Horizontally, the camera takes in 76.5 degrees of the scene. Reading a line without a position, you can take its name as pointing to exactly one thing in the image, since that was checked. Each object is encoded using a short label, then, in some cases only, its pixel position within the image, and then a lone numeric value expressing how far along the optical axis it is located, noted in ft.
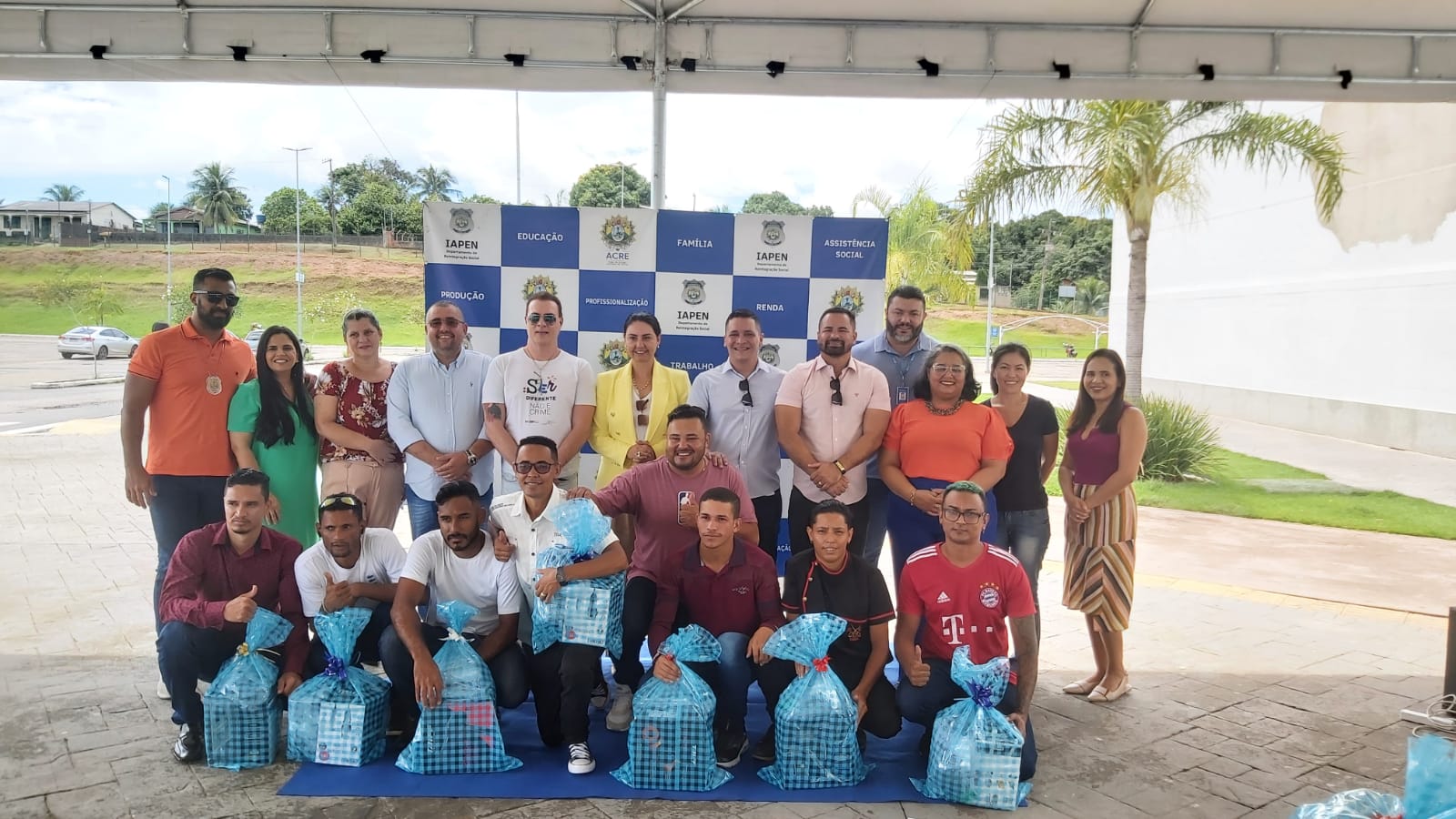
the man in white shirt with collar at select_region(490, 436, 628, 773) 11.50
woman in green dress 13.60
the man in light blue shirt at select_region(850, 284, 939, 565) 14.75
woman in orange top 13.24
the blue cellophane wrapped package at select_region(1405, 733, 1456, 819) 8.23
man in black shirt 11.62
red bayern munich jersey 11.57
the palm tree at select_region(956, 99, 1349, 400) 33.17
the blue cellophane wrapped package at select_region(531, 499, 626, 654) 11.65
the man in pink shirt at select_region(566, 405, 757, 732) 12.58
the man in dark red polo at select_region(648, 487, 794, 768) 11.65
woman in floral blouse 13.97
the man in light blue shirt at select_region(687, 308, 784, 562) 14.61
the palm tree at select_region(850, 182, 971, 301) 72.74
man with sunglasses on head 11.73
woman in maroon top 13.83
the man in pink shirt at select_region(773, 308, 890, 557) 13.98
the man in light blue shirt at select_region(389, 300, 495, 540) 13.97
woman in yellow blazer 14.60
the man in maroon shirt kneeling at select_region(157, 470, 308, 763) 11.47
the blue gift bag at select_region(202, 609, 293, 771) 11.14
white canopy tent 15.30
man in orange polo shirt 13.48
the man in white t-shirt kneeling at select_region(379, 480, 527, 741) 11.70
